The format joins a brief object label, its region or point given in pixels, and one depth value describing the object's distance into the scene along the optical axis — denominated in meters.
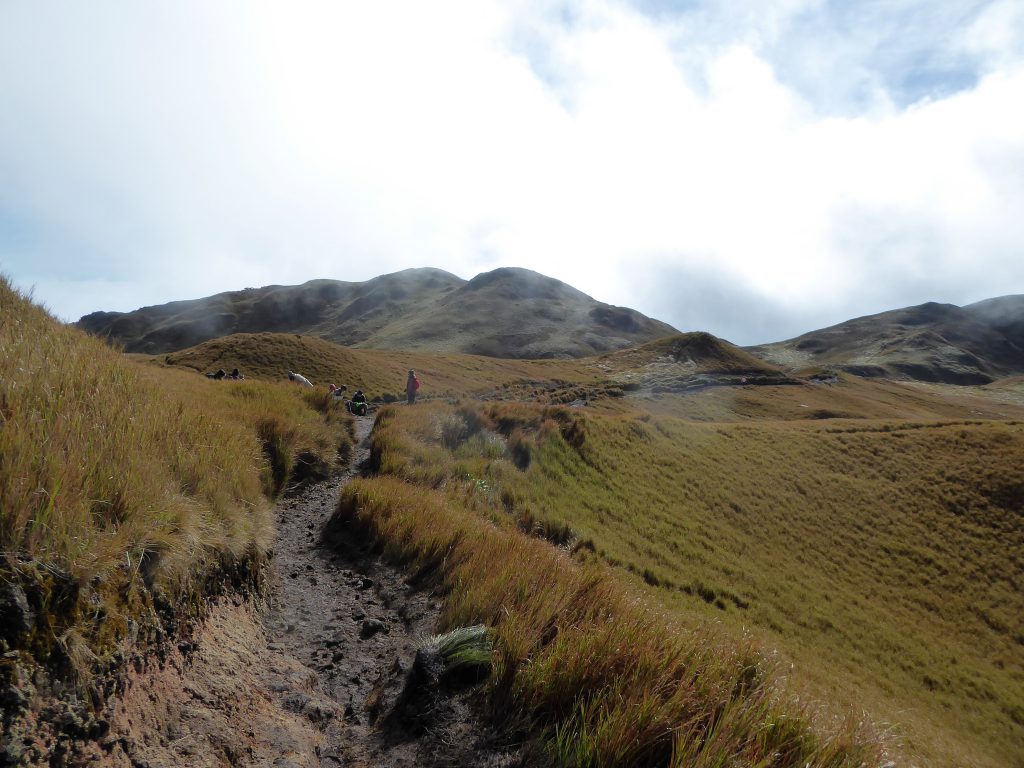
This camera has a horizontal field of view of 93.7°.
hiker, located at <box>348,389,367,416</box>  25.46
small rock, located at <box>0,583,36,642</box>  2.09
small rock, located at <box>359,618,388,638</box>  5.02
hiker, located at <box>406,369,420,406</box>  26.06
